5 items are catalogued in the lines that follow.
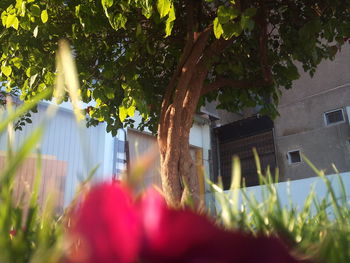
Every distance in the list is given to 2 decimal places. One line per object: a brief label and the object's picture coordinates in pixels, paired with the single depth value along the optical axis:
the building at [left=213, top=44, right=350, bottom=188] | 7.83
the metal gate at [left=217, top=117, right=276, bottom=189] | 8.80
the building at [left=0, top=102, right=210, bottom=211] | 6.38
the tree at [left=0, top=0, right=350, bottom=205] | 1.97
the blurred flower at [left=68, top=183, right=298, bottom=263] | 0.18
